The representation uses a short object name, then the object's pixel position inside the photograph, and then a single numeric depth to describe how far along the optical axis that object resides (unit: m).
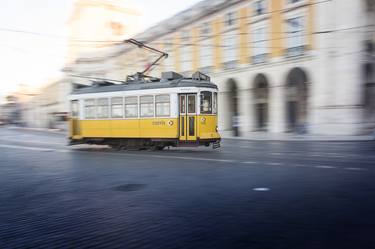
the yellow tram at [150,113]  15.98
